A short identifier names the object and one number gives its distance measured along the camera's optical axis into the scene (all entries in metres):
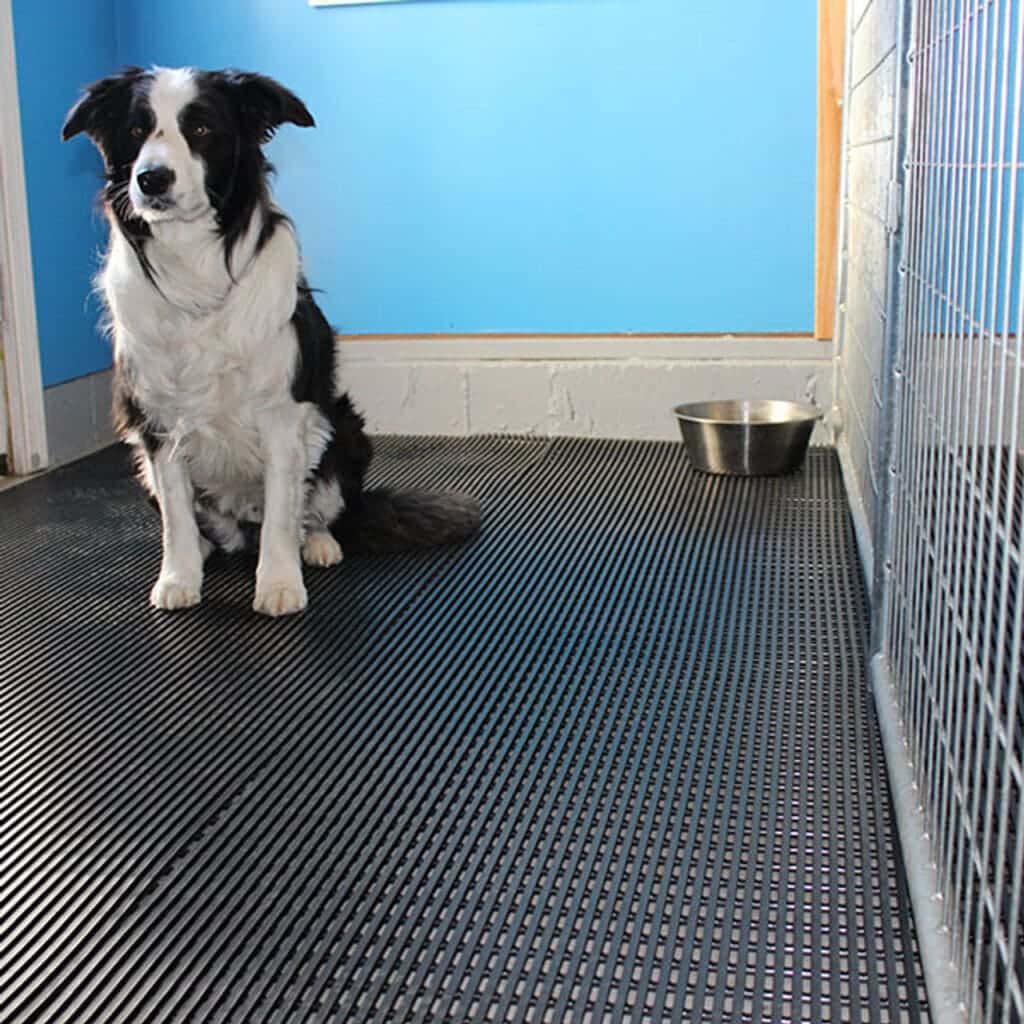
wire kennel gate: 1.21
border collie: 2.60
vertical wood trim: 3.83
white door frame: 3.83
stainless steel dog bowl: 3.60
